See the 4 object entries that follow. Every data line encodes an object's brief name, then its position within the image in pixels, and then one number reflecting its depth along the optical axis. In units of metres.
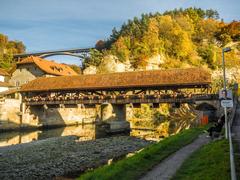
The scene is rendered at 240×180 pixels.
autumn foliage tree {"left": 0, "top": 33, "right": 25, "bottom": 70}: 68.44
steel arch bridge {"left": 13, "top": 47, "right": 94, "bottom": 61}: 75.06
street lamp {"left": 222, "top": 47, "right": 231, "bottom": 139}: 13.70
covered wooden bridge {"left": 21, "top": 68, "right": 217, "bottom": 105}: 34.60
